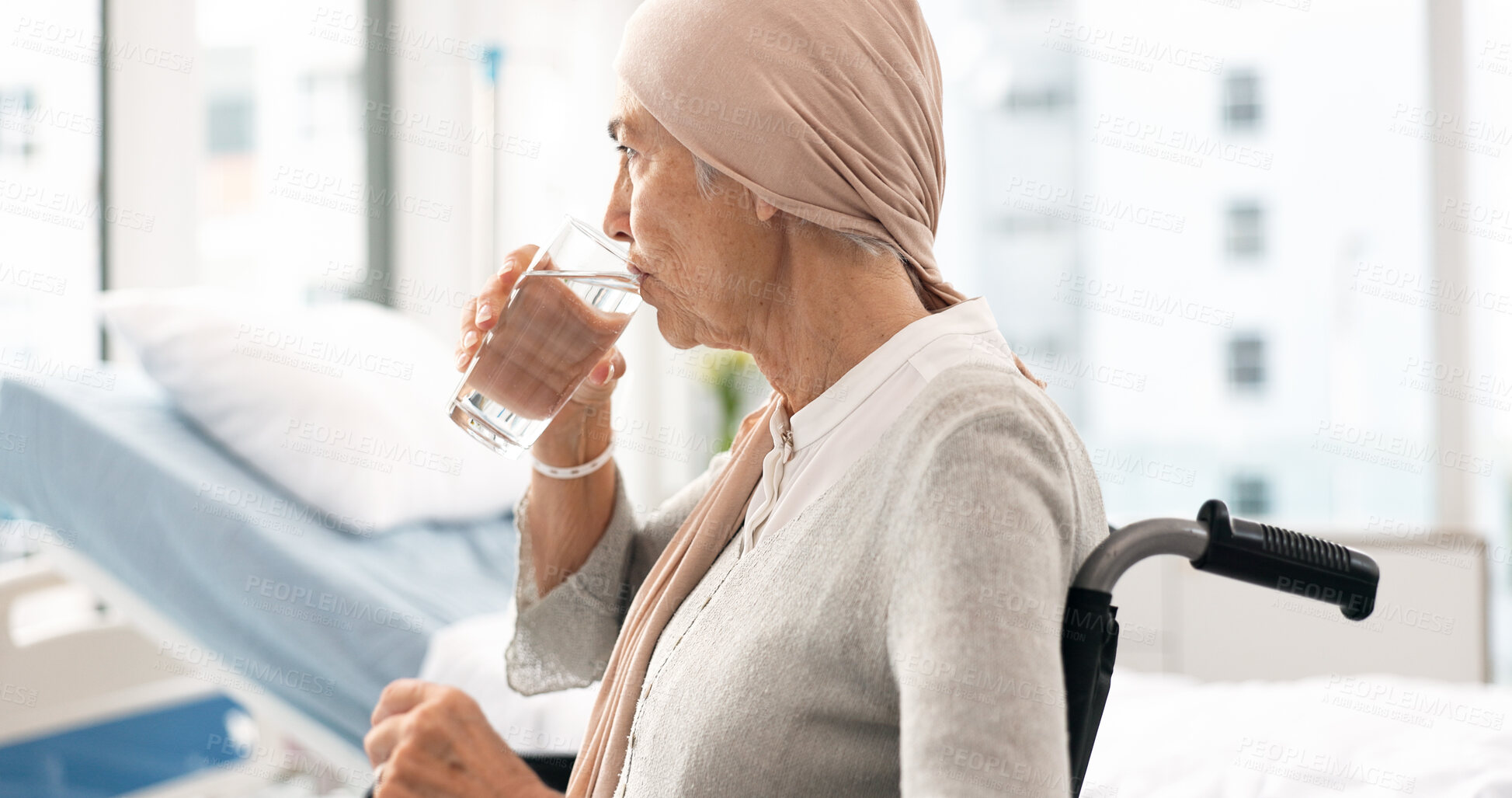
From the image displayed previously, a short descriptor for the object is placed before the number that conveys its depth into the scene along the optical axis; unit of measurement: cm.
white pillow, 190
